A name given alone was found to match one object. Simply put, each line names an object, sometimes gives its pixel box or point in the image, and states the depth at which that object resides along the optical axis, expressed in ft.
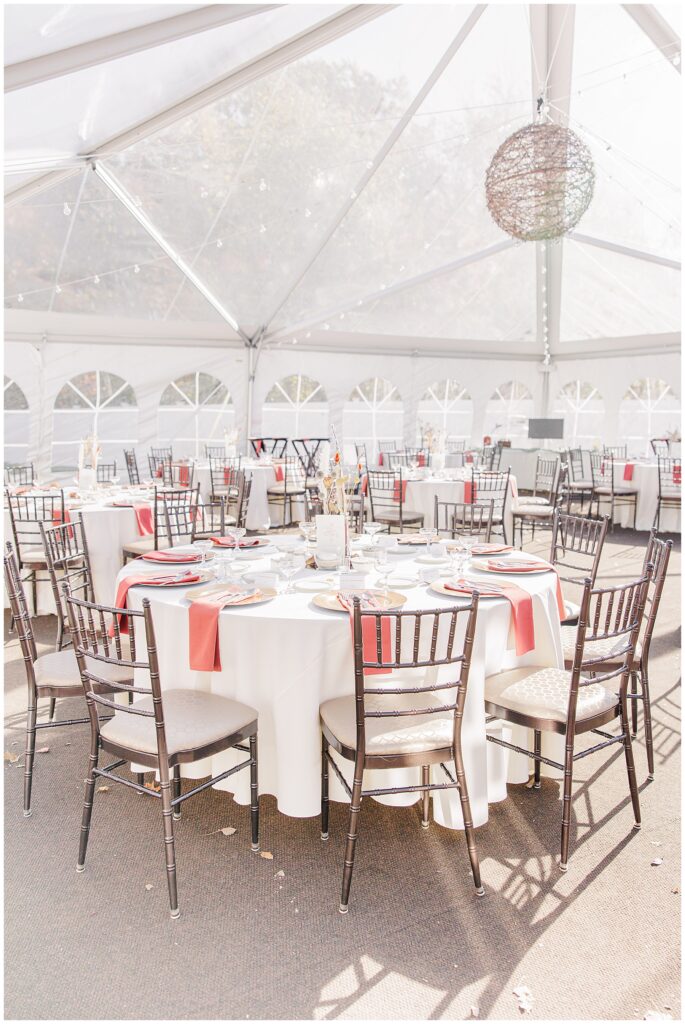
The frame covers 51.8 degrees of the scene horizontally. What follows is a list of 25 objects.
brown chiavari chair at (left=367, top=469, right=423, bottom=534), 24.90
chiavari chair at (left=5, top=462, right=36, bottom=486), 30.40
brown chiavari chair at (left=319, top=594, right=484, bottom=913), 7.76
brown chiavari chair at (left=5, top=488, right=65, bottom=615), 17.52
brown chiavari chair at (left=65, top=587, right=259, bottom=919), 7.82
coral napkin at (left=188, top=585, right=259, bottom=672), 9.11
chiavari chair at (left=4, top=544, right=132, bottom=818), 9.66
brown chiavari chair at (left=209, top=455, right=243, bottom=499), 30.48
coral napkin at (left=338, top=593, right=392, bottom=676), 9.00
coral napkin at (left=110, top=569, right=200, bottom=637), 10.46
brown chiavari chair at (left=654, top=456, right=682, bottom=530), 31.50
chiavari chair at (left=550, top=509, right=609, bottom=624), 12.85
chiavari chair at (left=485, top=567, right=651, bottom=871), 8.68
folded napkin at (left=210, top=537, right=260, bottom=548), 13.32
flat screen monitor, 44.29
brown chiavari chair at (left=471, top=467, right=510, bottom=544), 24.80
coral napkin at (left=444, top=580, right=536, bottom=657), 9.62
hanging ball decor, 18.07
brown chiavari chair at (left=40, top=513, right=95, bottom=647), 12.71
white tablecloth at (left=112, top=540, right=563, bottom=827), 8.89
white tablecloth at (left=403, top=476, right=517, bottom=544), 26.09
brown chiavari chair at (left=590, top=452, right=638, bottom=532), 33.06
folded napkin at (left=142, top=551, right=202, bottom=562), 11.95
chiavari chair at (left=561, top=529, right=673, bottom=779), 10.36
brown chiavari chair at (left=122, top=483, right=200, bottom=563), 18.14
